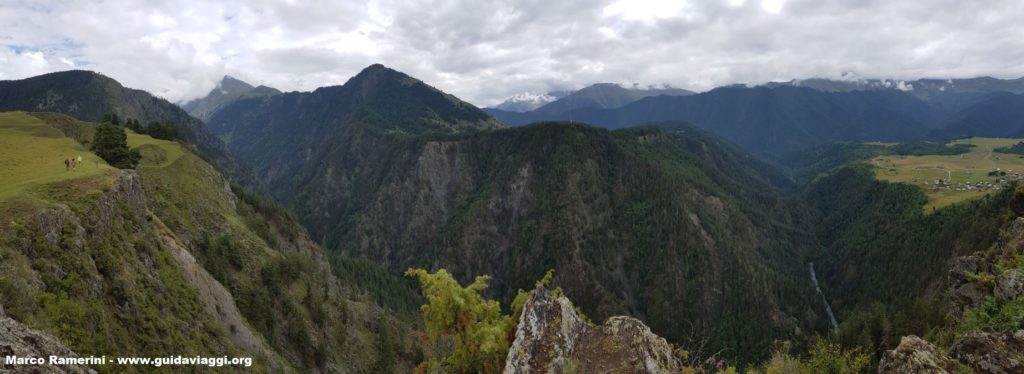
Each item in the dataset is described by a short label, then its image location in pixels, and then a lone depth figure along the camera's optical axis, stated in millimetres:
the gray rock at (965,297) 56500
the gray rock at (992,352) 22453
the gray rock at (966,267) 72381
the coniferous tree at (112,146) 63719
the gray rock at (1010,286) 39997
